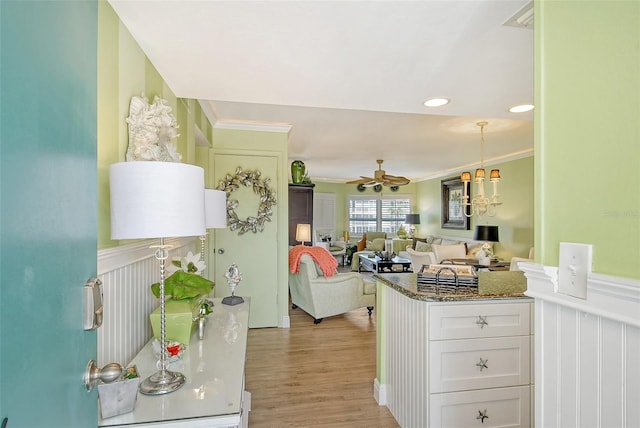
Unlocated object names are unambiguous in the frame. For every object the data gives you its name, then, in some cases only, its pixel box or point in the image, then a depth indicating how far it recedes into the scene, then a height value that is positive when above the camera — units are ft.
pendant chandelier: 14.09 +1.41
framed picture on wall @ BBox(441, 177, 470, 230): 23.85 +0.48
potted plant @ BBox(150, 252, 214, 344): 4.98 -1.39
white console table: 3.37 -1.99
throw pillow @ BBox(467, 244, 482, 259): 20.18 -2.29
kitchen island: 5.98 -2.60
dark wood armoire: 16.96 +0.36
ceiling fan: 19.77 +1.98
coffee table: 19.67 -3.04
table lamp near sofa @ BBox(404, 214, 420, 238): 30.83 -0.74
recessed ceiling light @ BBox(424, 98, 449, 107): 7.48 +2.47
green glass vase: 16.90 +2.07
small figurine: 7.54 -1.45
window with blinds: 33.01 -0.11
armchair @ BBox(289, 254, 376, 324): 13.71 -3.23
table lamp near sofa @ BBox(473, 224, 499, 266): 17.82 -1.25
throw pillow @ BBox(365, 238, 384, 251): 29.14 -2.74
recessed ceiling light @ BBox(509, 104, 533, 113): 8.02 +2.48
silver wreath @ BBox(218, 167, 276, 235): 12.96 +0.59
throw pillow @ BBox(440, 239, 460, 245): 23.92 -2.09
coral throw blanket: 13.82 -1.86
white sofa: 16.40 -2.22
